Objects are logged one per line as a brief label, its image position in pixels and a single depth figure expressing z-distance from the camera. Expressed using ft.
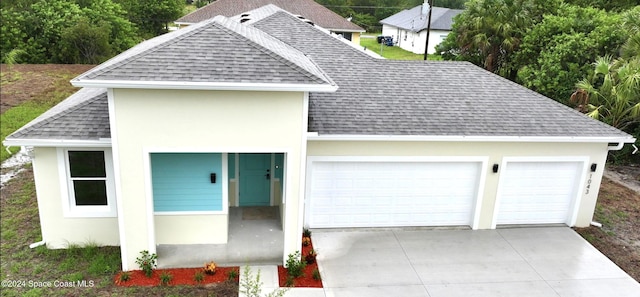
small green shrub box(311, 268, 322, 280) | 30.14
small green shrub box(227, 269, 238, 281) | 29.76
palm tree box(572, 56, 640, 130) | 52.70
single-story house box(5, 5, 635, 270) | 27.07
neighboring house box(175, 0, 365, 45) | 113.29
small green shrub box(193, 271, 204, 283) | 29.30
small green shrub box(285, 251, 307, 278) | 30.27
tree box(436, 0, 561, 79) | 84.38
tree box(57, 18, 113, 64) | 110.22
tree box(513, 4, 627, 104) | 66.08
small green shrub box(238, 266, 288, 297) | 27.45
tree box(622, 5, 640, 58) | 56.29
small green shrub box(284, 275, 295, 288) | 29.24
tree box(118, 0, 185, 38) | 161.48
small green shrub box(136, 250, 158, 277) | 29.62
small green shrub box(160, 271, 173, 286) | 28.89
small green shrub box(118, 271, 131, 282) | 29.04
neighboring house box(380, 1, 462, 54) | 169.48
